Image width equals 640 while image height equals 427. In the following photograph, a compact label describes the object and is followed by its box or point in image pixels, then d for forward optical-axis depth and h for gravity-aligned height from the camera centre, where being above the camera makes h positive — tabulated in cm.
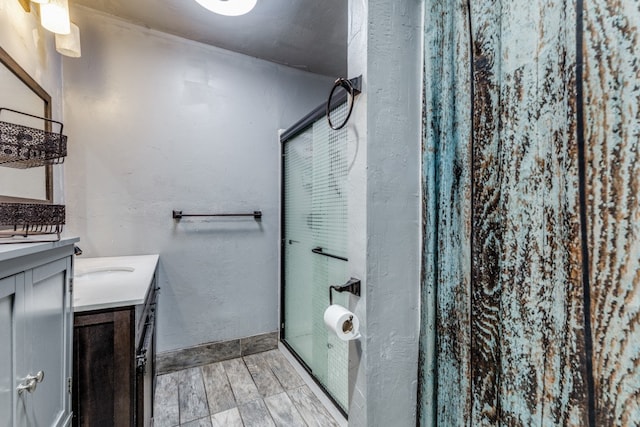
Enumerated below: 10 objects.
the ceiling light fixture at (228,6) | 155 +113
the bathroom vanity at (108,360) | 100 -54
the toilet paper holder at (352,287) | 94 -26
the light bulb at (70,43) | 140 +83
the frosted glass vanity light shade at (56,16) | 124 +87
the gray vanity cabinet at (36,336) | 59 -31
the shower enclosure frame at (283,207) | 158 +3
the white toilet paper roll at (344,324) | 92 -37
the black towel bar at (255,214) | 235 -3
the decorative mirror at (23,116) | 111 +43
